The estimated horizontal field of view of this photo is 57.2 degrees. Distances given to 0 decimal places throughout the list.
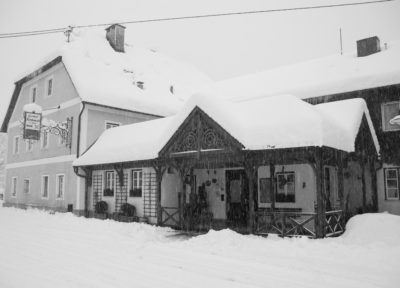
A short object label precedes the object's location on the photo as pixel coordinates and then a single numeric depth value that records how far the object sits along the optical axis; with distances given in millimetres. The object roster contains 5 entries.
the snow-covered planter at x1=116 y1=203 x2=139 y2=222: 16781
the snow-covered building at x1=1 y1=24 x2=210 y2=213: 20781
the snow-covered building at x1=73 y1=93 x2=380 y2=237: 11648
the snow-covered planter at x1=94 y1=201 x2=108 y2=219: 18400
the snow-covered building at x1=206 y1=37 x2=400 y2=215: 15375
